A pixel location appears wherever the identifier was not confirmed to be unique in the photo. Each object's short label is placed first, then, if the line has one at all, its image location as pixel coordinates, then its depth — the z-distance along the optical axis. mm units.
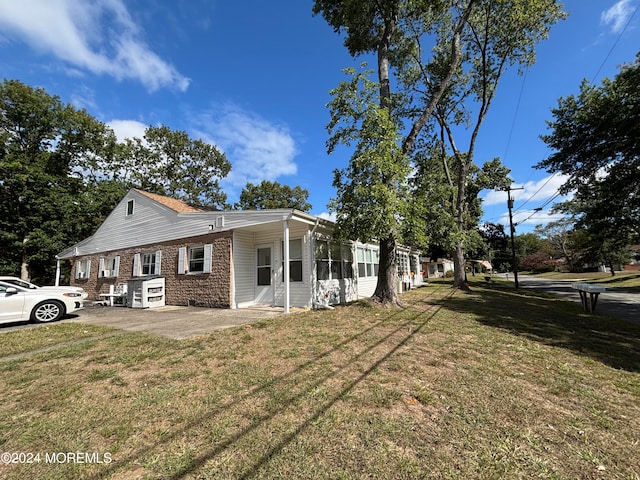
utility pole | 20812
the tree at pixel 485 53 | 12938
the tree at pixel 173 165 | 26953
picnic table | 8516
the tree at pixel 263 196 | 32906
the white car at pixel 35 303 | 7707
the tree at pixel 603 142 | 13422
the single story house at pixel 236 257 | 9758
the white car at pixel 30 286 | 9031
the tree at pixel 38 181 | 20219
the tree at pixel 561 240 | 44750
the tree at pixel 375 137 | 8180
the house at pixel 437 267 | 40044
